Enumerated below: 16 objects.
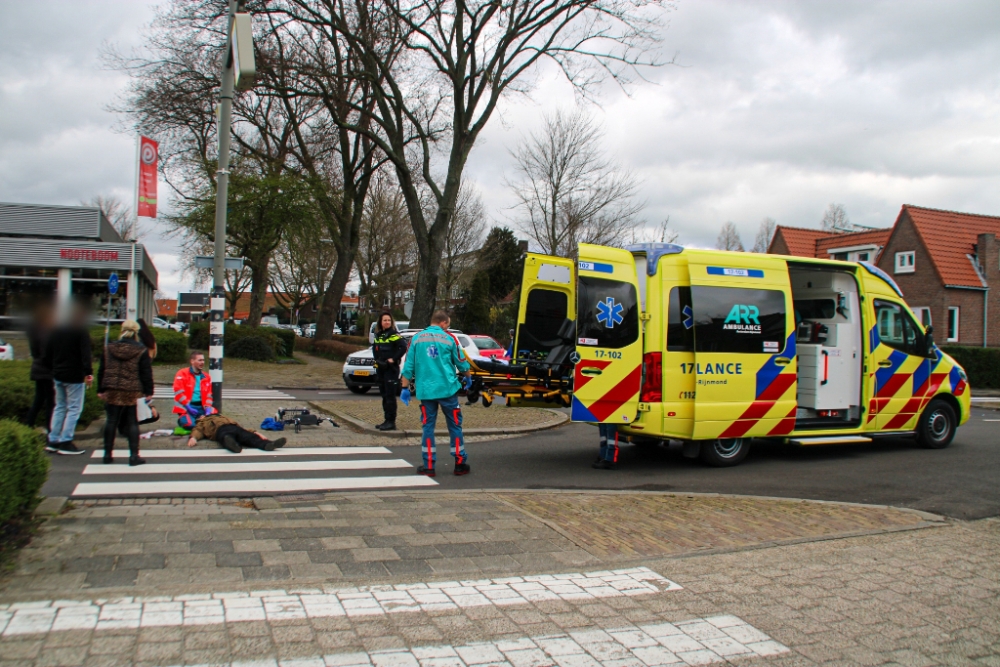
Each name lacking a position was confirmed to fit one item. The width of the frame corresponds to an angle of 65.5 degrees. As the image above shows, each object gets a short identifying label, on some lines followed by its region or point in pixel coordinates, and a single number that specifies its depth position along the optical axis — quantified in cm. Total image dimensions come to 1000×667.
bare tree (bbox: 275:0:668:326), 2164
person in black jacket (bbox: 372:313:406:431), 1123
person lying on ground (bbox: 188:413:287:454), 934
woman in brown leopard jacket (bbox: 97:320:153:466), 812
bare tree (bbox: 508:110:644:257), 3366
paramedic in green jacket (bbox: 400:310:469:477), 817
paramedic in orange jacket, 1006
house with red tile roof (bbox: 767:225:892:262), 4012
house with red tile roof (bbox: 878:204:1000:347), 3553
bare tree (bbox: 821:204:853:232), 7000
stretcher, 919
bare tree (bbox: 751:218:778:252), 6559
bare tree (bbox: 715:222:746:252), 6075
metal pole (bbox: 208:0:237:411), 1123
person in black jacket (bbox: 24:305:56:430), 886
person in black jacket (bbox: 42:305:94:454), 856
